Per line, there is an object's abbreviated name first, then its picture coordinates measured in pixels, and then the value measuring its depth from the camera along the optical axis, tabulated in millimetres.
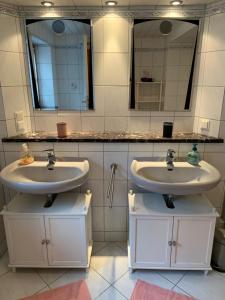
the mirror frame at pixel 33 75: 1755
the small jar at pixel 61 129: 1782
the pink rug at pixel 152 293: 1479
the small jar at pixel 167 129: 1753
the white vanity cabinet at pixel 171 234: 1541
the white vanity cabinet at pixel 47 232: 1549
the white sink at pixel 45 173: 1408
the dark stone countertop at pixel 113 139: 1711
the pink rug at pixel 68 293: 1485
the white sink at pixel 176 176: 1349
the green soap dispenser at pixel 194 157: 1666
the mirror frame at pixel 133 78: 1740
